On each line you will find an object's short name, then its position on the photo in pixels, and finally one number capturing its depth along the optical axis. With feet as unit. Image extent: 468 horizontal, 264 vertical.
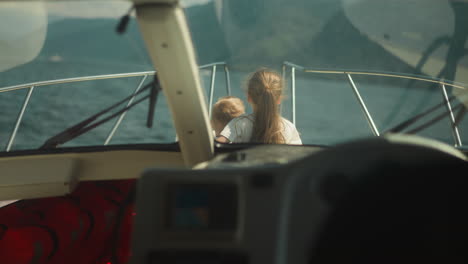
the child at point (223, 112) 14.95
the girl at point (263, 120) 13.29
